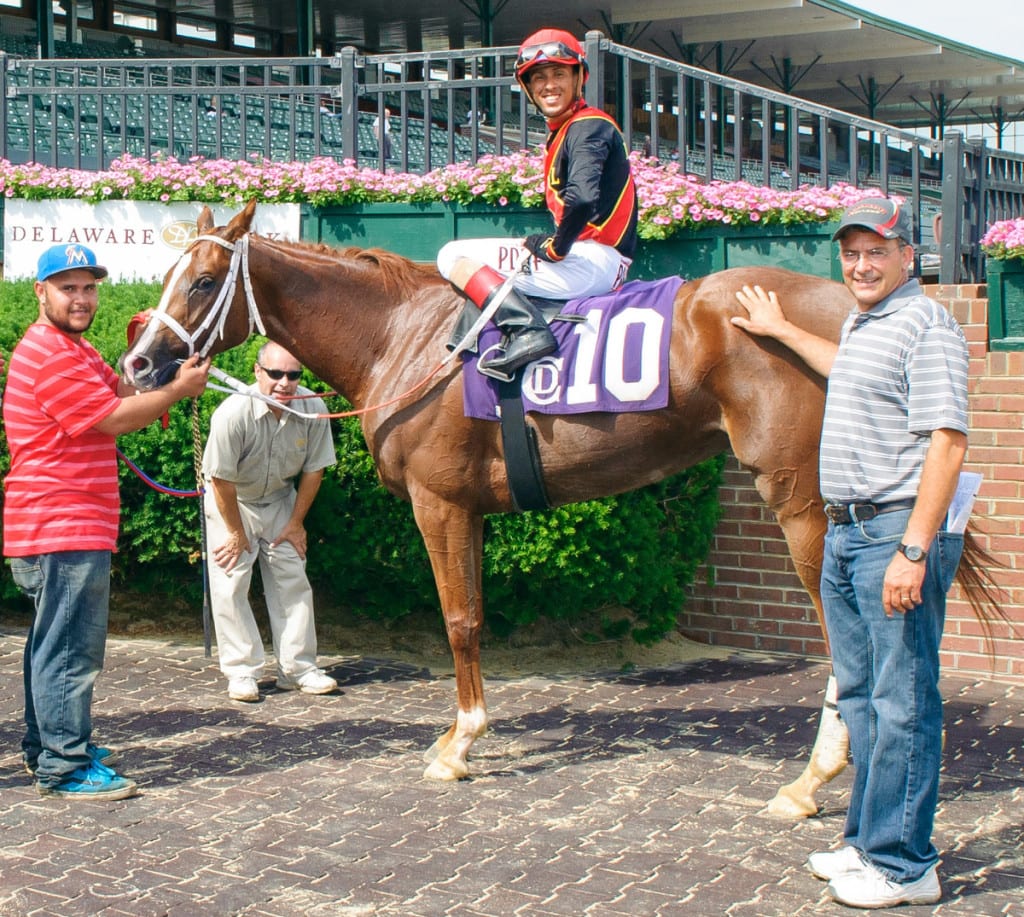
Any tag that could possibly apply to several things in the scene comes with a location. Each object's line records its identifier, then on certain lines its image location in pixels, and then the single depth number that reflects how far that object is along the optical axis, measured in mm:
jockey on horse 4898
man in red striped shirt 4754
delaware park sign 11047
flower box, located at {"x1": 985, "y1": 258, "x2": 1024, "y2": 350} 7324
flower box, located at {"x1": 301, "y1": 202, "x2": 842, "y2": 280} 8695
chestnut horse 4664
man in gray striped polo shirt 3631
